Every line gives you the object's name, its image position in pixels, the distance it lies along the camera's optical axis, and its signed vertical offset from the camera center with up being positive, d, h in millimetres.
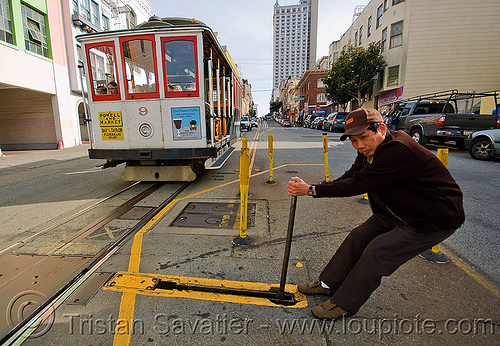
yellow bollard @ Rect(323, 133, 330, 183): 5759 -562
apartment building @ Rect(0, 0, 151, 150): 13117 +2898
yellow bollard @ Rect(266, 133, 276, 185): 6366 -1208
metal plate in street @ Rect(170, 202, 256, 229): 4156 -1535
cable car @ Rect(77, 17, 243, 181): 5391 +677
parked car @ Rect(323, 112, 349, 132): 22897 +257
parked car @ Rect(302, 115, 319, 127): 37631 +456
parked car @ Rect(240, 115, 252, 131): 29453 +162
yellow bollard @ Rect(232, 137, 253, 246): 3117 -831
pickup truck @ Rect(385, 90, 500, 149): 10062 +87
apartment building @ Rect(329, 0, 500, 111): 21516 +6509
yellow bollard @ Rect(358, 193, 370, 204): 5090 -1469
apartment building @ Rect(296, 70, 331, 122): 53125 +6251
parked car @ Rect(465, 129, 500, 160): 8625 -698
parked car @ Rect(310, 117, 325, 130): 29844 +122
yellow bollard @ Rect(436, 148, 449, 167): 3412 -405
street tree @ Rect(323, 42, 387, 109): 25922 +5208
